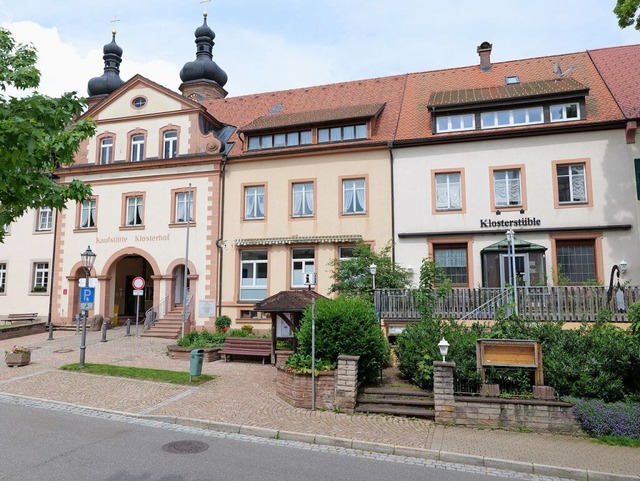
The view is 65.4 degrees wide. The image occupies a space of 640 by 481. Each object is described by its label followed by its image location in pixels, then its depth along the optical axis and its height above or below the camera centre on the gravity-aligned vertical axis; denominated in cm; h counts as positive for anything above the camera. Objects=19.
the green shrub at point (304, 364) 1112 -154
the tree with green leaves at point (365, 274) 1911 +89
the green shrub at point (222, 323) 2242 -120
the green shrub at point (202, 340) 1839 -166
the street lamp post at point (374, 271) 1756 +89
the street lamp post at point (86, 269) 1502 +94
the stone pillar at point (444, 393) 998 -193
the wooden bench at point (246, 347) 1650 -170
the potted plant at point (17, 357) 1554 -189
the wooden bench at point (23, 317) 2589 -108
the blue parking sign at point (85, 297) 1588 -2
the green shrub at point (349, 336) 1142 -93
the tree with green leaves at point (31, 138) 612 +217
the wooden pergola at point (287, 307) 1491 -32
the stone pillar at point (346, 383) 1065 -185
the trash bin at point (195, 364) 1352 -183
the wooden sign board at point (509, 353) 1037 -120
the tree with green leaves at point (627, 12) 1423 +818
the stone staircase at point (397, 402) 1043 -226
